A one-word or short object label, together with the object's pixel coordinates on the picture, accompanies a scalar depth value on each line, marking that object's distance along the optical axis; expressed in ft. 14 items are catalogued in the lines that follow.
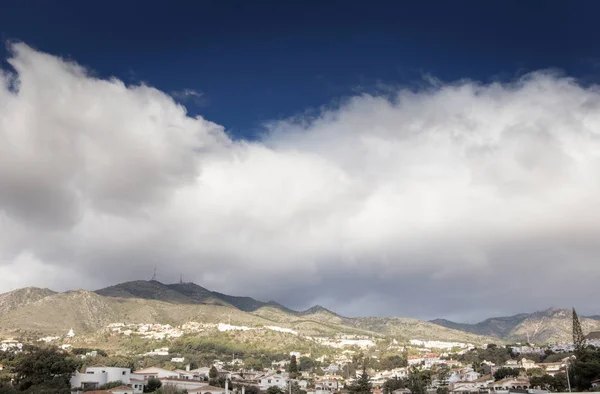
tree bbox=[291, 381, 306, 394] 283.05
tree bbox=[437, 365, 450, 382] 373.32
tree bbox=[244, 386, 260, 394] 266.42
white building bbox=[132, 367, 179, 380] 253.85
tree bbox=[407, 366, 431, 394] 310.16
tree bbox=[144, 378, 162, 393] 238.48
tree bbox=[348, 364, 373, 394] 270.26
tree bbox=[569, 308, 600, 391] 219.61
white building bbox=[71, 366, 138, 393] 225.76
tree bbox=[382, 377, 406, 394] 324.80
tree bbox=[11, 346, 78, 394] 200.85
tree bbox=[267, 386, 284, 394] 260.97
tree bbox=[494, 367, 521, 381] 320.29
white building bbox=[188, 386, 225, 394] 228.12
